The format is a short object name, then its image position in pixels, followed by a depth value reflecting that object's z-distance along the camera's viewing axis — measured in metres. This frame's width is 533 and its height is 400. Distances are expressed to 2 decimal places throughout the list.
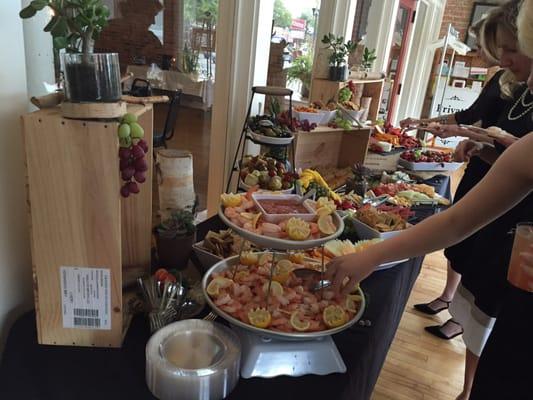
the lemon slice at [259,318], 0.77
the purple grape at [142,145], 0.72
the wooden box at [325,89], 2.38
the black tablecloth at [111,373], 0.71
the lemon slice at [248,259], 0.96
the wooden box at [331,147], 2.08
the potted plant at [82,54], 0.68
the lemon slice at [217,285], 0.84
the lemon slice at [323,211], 0.88
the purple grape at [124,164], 0.71
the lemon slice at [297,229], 0.77
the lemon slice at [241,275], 0.90
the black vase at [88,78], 0.68
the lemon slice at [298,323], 0.79
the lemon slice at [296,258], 1.02
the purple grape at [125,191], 0.73
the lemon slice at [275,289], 0.85
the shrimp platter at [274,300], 0.79
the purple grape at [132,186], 0.73
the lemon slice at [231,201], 0.92
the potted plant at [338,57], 2.30
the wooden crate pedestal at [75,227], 0.68
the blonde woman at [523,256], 0.76
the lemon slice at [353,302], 0.87
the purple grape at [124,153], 0.71
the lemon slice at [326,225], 0.82
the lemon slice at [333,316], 0.81
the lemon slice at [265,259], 0.97
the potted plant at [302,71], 3.40
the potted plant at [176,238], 1.02
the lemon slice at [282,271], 0.90
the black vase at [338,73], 2.35
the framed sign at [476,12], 6.42
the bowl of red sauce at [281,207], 0.85
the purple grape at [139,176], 0.73
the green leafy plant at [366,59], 2.77
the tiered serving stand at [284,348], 0.76
